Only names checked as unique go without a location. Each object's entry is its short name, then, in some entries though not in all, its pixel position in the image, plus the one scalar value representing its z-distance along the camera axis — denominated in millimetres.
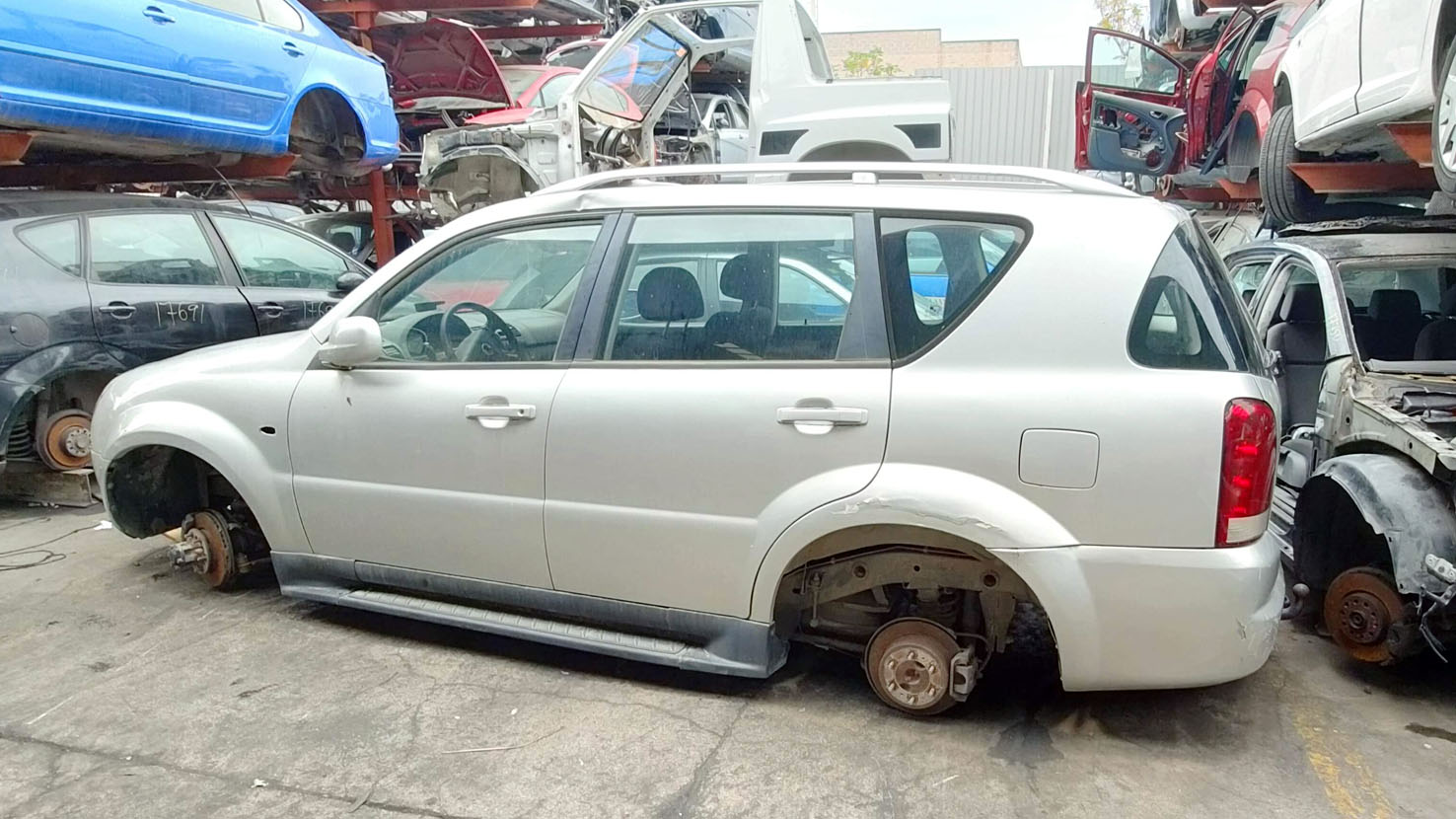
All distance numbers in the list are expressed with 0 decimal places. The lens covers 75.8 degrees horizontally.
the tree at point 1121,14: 24625
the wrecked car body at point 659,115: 7910
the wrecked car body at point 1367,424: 3043
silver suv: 2549
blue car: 4762
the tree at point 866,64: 29234
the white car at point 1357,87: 4082
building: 42309
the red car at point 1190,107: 7145
